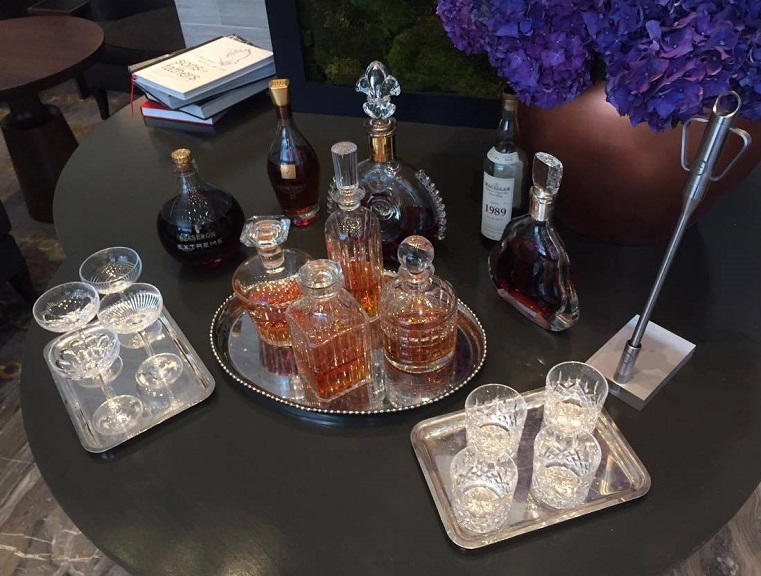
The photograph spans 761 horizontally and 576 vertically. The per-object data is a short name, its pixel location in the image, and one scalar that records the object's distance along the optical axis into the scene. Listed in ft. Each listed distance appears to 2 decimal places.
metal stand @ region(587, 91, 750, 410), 1.79
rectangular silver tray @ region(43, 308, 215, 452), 2.34
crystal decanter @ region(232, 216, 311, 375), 2.57
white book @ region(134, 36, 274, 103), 4.05
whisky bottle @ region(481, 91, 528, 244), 2.72
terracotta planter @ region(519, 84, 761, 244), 2.41
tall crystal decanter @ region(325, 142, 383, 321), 2.53
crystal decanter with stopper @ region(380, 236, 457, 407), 2.39
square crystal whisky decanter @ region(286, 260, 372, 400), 2.26
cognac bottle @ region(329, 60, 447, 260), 2.81
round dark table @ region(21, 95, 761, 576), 1.94
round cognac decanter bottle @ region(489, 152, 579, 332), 2.41
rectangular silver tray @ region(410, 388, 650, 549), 1.97
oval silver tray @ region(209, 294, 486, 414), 2.39
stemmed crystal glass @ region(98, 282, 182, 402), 2.60
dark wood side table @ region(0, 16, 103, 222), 6.58
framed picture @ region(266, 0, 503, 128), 3.61
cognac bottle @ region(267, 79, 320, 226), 3.13
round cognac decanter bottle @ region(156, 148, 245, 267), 2.93
